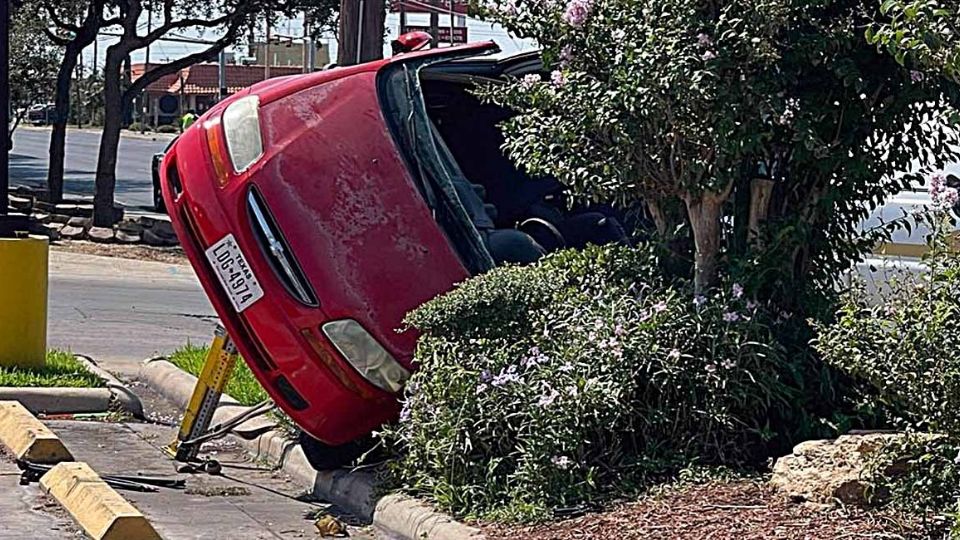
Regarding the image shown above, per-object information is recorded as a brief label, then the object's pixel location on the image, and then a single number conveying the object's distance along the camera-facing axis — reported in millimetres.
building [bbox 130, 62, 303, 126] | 81812
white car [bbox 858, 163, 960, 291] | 7050
